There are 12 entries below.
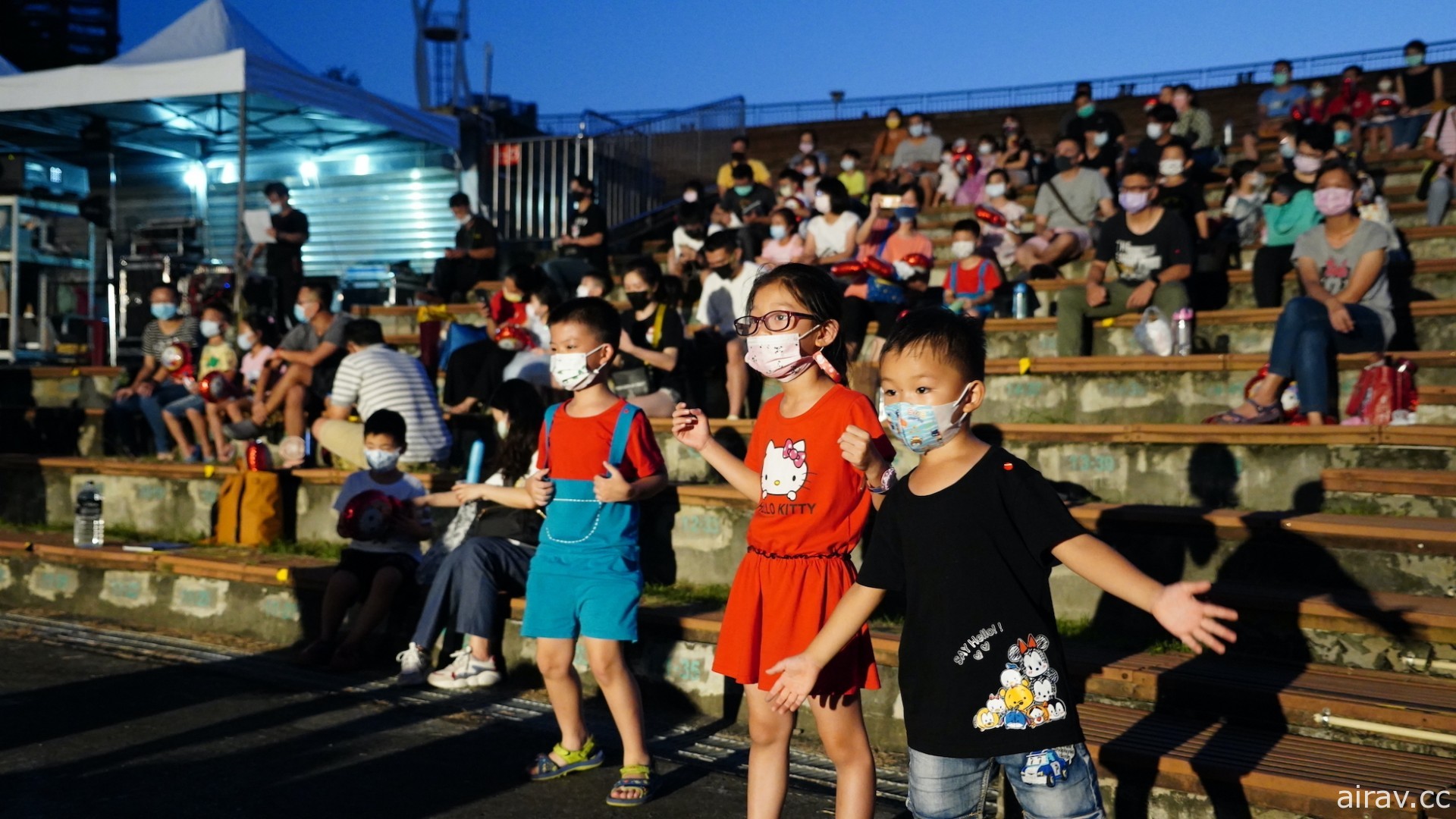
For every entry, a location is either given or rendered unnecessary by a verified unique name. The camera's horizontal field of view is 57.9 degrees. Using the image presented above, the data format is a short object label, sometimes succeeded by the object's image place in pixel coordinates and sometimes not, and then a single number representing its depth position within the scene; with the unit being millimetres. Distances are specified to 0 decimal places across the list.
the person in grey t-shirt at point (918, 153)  18484
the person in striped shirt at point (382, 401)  9070
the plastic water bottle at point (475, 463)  7273
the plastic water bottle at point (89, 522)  8781
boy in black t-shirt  3129
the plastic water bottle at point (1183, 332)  8719
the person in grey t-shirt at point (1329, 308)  7168
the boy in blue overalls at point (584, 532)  5137
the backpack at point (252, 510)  8773
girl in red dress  3990
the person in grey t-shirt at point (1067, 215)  11844
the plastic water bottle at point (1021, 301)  10570
